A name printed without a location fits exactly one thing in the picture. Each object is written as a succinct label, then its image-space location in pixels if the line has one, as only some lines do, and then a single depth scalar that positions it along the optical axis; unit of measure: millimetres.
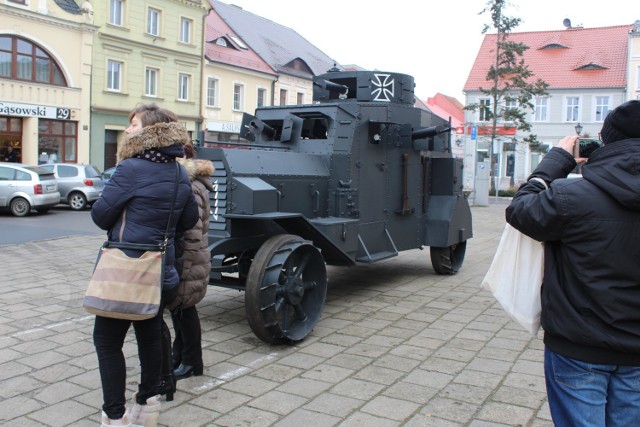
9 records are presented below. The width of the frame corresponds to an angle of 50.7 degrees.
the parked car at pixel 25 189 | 17641
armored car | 5871
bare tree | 32281
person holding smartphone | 2377
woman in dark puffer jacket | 3541
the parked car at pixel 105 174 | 21509
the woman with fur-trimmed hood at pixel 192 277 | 4457
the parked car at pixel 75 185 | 20062
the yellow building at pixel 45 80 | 24641
